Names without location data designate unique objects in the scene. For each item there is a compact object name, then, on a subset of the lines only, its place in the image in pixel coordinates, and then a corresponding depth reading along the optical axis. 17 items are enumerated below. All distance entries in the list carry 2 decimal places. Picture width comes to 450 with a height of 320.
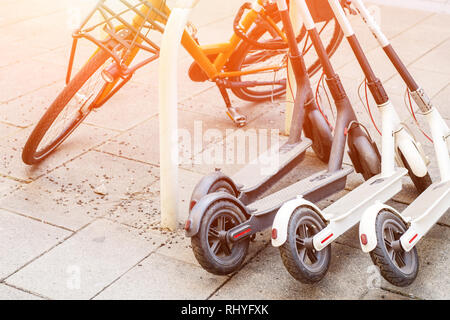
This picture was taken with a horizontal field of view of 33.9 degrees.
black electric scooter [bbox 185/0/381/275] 3.39
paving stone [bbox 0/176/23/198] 4.32
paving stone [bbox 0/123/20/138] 5.07
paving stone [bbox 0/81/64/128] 5.29
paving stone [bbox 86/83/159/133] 5.32
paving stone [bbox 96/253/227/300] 3.38
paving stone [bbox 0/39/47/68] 6.47
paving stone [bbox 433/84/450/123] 5.53
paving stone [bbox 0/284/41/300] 3.33
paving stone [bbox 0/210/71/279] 3.62
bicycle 4.38
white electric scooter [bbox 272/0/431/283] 3.29
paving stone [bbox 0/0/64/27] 7.62
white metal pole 3.59
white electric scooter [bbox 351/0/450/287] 3.27
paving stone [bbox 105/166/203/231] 4.02
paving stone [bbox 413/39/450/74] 6.47
